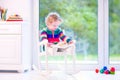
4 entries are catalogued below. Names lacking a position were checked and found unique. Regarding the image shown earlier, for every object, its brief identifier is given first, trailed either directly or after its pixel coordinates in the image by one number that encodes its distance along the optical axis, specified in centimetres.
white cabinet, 423
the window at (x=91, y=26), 464
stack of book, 433
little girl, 413
